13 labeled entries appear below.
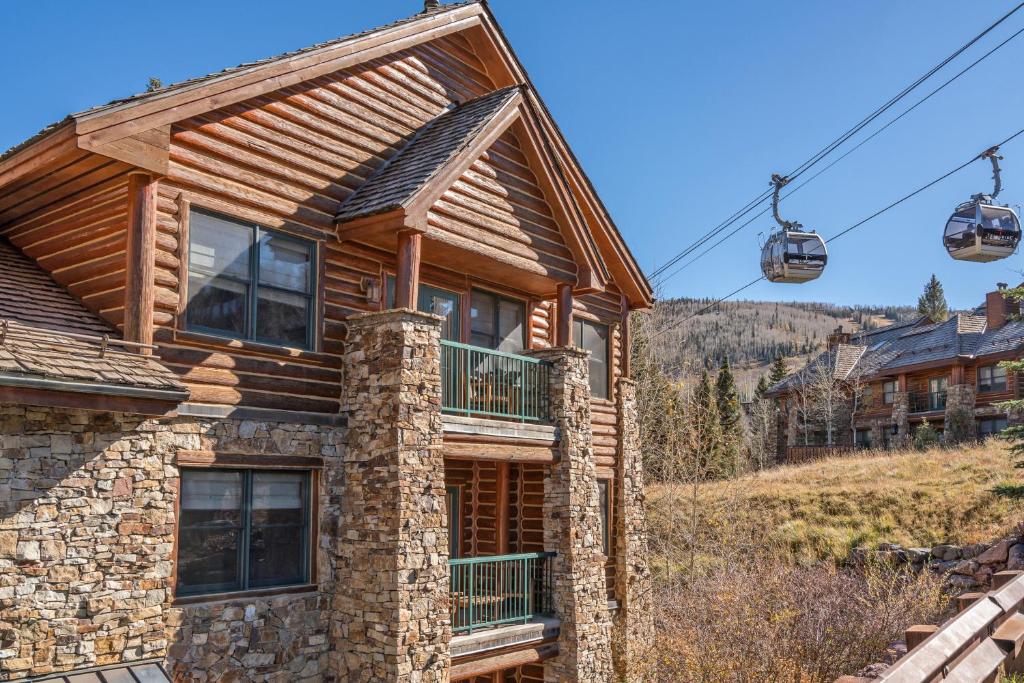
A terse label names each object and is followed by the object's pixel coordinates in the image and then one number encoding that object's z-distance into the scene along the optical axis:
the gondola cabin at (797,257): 14.32
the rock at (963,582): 21.84
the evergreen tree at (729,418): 44.72
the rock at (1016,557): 19.88
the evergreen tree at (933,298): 91.00
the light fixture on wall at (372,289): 12.84
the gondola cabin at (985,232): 12.77
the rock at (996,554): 21.11
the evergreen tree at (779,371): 73.69
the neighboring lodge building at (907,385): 44.31
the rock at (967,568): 22.08
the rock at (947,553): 23.58
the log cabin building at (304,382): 9.08
